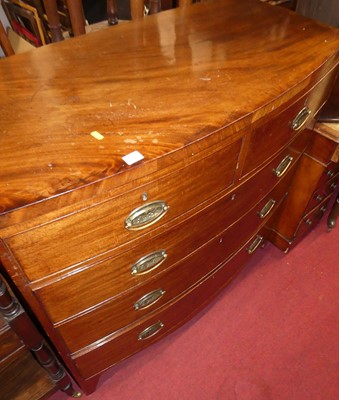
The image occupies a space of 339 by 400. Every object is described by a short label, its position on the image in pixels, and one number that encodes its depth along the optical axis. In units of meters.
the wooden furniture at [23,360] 0.75
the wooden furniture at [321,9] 1.57
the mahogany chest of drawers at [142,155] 0.58
